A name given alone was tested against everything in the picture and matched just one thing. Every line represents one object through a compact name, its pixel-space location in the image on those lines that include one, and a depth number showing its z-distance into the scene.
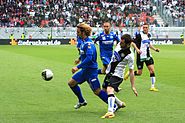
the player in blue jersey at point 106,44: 14.87
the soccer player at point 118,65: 10.11
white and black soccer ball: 11.17
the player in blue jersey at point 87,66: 10.15
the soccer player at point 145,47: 15.15
